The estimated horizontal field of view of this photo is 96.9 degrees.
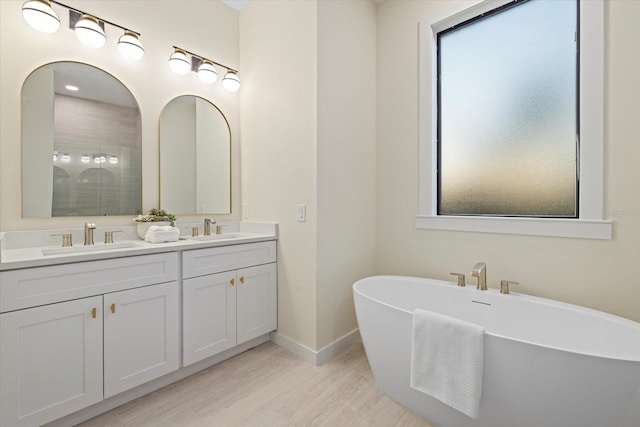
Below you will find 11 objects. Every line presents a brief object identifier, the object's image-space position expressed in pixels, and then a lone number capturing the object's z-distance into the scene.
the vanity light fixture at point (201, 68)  2.24
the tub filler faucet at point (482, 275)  1.75
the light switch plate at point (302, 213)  2.11
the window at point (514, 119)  1.56
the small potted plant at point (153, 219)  2.02
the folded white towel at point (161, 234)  1.90
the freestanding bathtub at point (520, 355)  1.00
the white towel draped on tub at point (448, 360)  1.17
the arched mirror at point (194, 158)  2.28
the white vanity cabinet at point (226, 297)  1.85
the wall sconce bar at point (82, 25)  1.62
